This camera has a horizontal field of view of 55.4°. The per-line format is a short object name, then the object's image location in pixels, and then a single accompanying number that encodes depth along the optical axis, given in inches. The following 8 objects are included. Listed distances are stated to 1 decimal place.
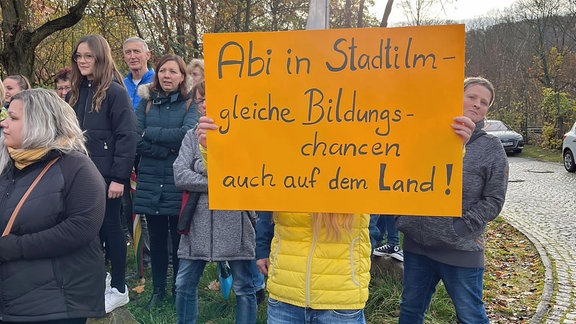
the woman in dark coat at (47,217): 95.4
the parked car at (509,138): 882.1
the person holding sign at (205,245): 137.3
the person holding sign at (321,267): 91.5
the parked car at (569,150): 599.3
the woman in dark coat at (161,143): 160.7
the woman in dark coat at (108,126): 156.9
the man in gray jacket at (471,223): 112.3
